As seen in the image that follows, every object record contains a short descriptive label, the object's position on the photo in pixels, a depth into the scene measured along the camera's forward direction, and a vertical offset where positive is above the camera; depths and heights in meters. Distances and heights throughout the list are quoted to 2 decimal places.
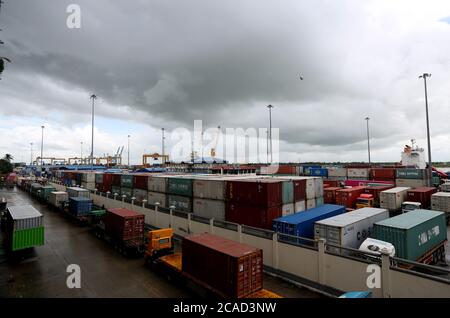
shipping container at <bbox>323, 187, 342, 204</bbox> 37.56 -4.68
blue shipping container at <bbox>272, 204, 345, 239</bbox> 18.14 -4.47
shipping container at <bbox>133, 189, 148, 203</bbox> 36.59 -4.16
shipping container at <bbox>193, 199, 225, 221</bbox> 24.54 -4.47
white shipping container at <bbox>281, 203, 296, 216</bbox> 22.11 -4.06
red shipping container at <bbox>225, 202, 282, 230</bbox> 20.48 -4.33
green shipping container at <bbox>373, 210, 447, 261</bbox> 15.20 -4.65
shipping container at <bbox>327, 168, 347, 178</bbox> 64.01 -1.58
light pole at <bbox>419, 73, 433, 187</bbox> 42.41 +5.96
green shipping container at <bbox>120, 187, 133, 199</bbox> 40.43 -4.10
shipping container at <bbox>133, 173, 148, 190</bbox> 36.90 -2.18
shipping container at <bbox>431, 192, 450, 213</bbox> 31.97 -5.02
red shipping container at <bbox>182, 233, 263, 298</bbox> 11.29 -5.03
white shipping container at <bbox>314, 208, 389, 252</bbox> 16.28 -4.53
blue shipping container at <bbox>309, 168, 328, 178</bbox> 68.56 -1.63
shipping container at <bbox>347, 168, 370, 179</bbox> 59.34 -1.75
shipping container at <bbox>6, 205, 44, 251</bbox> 18.70 -5.03
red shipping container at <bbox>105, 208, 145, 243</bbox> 20.16 -5.06
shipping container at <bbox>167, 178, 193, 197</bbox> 28.65 -2.34
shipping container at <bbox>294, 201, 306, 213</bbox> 24.12 -4.12
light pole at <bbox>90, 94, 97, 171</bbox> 57.33 +8.13
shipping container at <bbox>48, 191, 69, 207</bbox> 40.17 -5.01
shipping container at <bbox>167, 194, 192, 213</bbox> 28.44 -4.35
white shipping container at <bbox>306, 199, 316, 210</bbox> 25.92 -4.17
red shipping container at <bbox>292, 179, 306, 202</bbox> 23.95 -2.42
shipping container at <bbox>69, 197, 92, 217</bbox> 31.30 -5.11
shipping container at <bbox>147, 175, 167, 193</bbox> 32.59 -2.23
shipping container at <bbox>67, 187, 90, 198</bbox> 37.92 -3.91
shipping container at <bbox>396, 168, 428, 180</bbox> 49.11 -1.75
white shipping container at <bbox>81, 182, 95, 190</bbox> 54.22 -3.83
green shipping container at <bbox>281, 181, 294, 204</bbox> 22.27 -2.38
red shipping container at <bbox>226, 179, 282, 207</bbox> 20.61 -2.31
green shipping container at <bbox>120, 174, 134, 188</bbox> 41.19 -2.18
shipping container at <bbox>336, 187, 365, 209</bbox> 35.75 -4.77
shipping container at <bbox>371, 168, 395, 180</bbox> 54.06 -1.87
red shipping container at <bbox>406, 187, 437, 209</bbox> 35.84 -4.70
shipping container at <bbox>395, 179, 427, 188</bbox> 48.78 -3.63
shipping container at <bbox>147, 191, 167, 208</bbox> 32.24 -4.27
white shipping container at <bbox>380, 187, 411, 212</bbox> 34.82 -5.03
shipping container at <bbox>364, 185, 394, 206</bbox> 39.32 -4.40
